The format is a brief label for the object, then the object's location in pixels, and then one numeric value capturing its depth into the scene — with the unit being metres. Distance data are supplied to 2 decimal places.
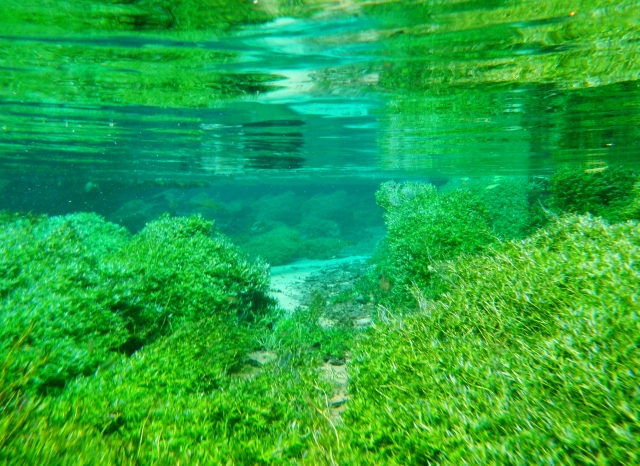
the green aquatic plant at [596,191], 13.59
